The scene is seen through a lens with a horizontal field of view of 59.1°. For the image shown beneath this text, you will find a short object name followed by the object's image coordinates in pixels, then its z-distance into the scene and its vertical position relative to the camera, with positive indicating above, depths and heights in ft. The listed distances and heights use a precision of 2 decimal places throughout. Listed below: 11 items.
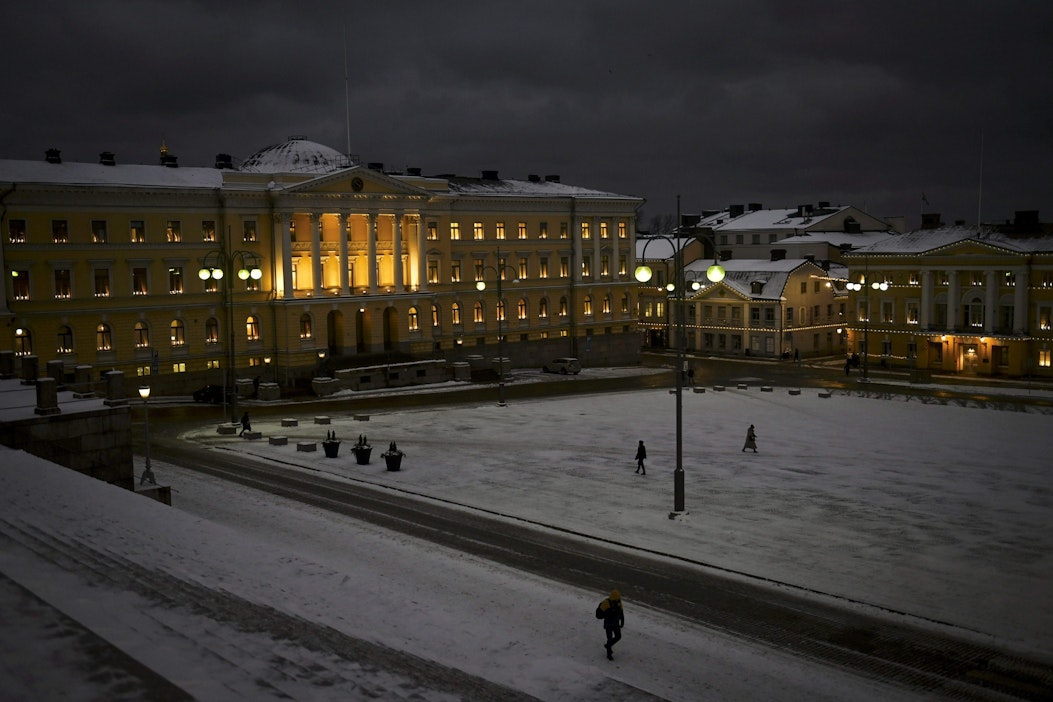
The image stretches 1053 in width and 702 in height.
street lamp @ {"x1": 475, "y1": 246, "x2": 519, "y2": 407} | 191.62 -1.76
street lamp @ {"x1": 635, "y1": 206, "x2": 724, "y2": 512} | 97.50 -7.20
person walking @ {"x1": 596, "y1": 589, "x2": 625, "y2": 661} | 62.18 -21.51
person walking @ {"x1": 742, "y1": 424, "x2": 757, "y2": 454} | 138.82 -22.20
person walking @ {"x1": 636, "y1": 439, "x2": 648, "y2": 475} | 122.31 -21.36
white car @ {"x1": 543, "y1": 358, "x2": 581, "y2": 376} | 257.96 -19.38
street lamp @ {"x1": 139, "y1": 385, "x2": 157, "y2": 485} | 103.61 -19.41
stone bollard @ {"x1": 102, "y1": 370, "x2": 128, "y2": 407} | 96.68 -8.61
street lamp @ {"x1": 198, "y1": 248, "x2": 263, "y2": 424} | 146.92 +5.67
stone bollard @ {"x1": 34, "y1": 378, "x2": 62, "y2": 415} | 92.17 -8.80
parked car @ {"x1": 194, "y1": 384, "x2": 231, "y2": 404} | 196.85 -18.99
